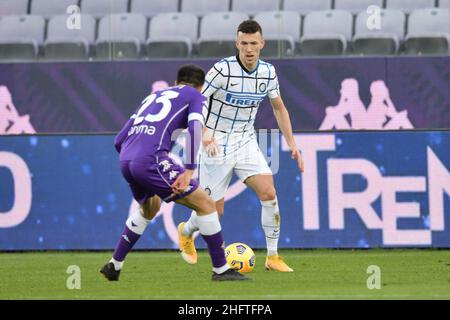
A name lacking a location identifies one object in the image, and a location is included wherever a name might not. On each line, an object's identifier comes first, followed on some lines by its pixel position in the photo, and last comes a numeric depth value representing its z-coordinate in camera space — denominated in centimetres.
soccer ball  1029
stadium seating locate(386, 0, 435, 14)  1457
